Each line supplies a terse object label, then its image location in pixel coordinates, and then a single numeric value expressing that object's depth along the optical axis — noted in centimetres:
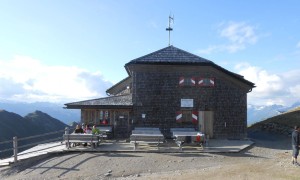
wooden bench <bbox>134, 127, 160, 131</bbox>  2158
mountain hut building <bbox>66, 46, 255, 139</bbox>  2247
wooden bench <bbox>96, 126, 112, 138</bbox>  2112
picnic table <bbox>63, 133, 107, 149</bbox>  1762
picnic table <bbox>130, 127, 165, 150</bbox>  1755
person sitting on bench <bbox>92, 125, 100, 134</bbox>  1884
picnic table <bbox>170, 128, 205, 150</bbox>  1769
